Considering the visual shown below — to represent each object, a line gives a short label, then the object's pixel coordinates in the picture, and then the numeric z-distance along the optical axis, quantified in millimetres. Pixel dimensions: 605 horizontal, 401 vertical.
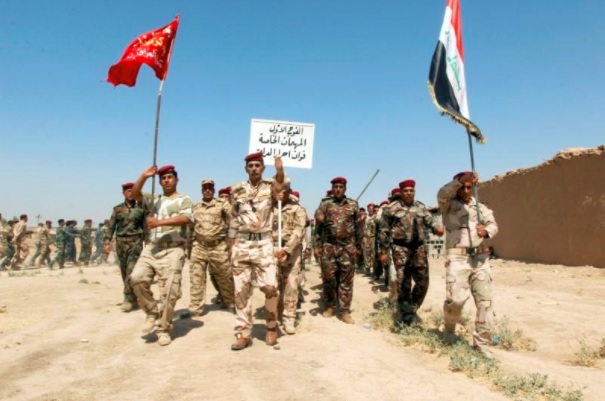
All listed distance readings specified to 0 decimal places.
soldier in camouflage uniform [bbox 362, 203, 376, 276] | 12039
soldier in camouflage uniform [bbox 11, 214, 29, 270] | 16516
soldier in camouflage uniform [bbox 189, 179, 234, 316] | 6742
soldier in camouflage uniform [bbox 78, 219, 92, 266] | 18859
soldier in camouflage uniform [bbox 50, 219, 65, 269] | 16938
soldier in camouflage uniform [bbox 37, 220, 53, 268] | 16875
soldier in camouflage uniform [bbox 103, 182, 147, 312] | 7191
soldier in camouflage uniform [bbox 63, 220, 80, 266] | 17234
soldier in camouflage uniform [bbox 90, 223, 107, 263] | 19800
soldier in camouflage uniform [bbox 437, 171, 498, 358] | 4832
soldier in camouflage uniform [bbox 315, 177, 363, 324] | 6762
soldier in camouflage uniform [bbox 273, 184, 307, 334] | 5691
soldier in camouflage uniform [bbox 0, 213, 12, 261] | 16391
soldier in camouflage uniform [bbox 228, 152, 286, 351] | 4902
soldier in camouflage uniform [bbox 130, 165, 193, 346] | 5000
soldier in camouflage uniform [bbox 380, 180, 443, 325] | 6211
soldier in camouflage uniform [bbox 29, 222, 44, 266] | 17153
